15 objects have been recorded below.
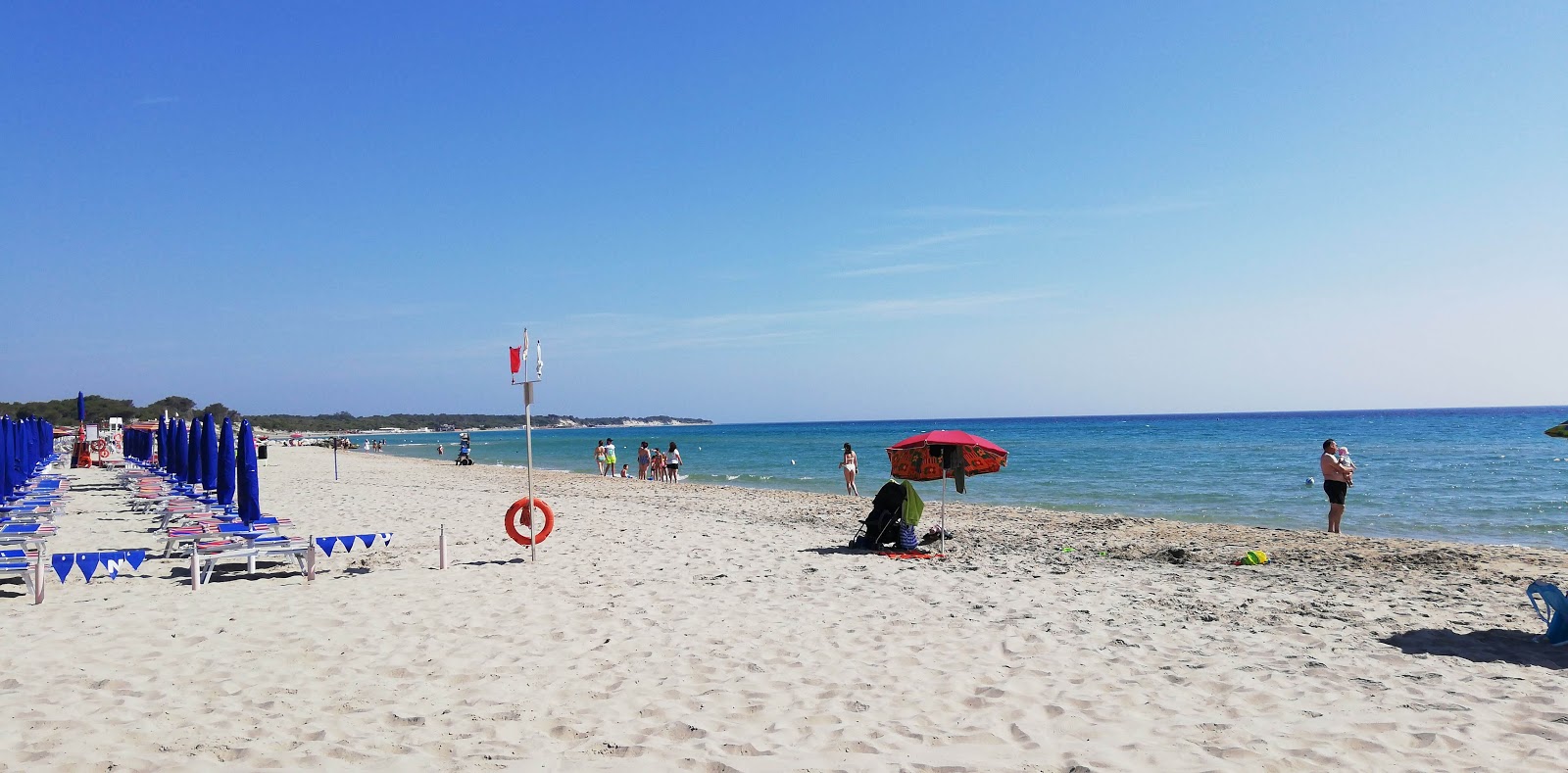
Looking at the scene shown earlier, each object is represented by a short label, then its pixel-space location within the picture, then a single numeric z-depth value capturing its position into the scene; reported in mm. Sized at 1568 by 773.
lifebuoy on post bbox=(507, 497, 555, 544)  9258
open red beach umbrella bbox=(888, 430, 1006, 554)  9797
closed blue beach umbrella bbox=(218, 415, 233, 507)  11734
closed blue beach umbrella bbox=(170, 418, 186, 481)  16911
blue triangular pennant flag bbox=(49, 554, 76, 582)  7355
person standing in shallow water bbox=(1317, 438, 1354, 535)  12203
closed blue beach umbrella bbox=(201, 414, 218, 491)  13414
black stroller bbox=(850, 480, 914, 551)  10055
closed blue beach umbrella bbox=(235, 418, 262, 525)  9531
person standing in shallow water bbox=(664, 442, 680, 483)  24781
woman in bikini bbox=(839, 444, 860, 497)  20391
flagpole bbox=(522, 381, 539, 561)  9156
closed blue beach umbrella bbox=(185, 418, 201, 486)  14695
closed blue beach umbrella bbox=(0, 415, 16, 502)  12891
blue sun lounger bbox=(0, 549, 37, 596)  7262
